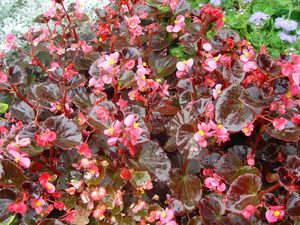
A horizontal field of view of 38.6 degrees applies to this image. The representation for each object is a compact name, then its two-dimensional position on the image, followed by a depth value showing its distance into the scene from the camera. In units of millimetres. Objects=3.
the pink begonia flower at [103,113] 1061
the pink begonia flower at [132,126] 1019
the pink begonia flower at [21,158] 1018
